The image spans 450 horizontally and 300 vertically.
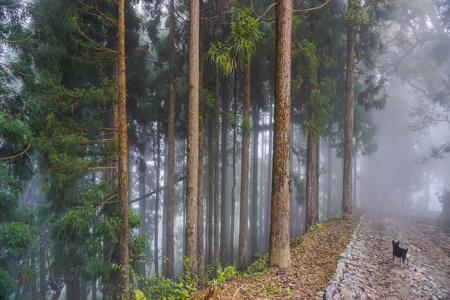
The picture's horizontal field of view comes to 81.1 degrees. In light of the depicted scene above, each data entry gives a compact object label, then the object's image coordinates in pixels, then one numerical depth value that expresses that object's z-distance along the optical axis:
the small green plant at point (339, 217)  12.99
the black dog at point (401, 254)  6.75
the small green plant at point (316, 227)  10.88
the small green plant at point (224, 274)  5.31
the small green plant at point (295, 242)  9.15
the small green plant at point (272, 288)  4.86
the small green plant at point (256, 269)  6.82
